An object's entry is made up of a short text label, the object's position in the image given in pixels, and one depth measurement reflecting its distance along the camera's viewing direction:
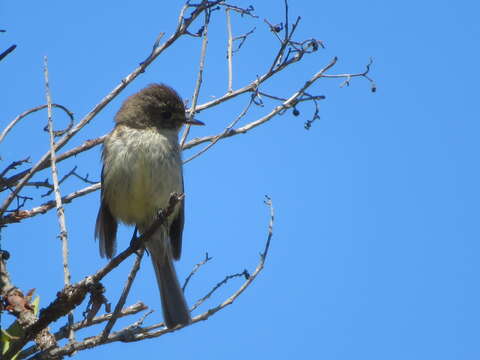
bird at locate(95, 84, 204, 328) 9.62
